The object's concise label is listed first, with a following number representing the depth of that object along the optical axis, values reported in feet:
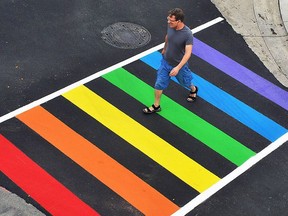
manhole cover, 37.22
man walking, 28.99
